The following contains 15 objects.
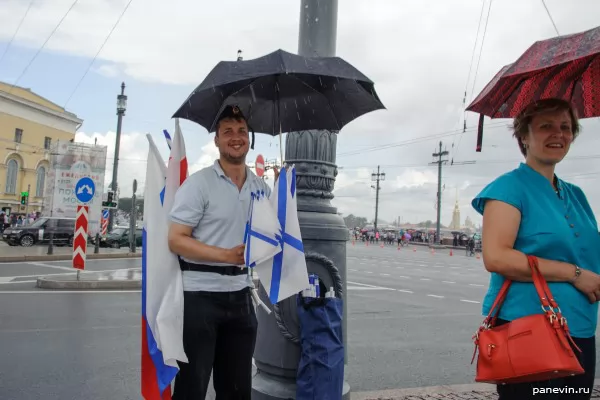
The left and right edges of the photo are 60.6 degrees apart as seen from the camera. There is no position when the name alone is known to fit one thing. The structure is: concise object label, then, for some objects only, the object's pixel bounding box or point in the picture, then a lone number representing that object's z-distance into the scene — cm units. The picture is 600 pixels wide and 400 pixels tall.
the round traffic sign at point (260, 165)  770
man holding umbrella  242
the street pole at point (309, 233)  346
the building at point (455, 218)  12296
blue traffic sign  1300
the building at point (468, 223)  15512
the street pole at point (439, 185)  5219
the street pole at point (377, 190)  7612
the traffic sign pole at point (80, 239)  1141
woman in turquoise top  198
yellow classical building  4941
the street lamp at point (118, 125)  2645
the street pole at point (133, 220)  2161
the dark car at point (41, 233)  2402
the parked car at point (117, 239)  2706
